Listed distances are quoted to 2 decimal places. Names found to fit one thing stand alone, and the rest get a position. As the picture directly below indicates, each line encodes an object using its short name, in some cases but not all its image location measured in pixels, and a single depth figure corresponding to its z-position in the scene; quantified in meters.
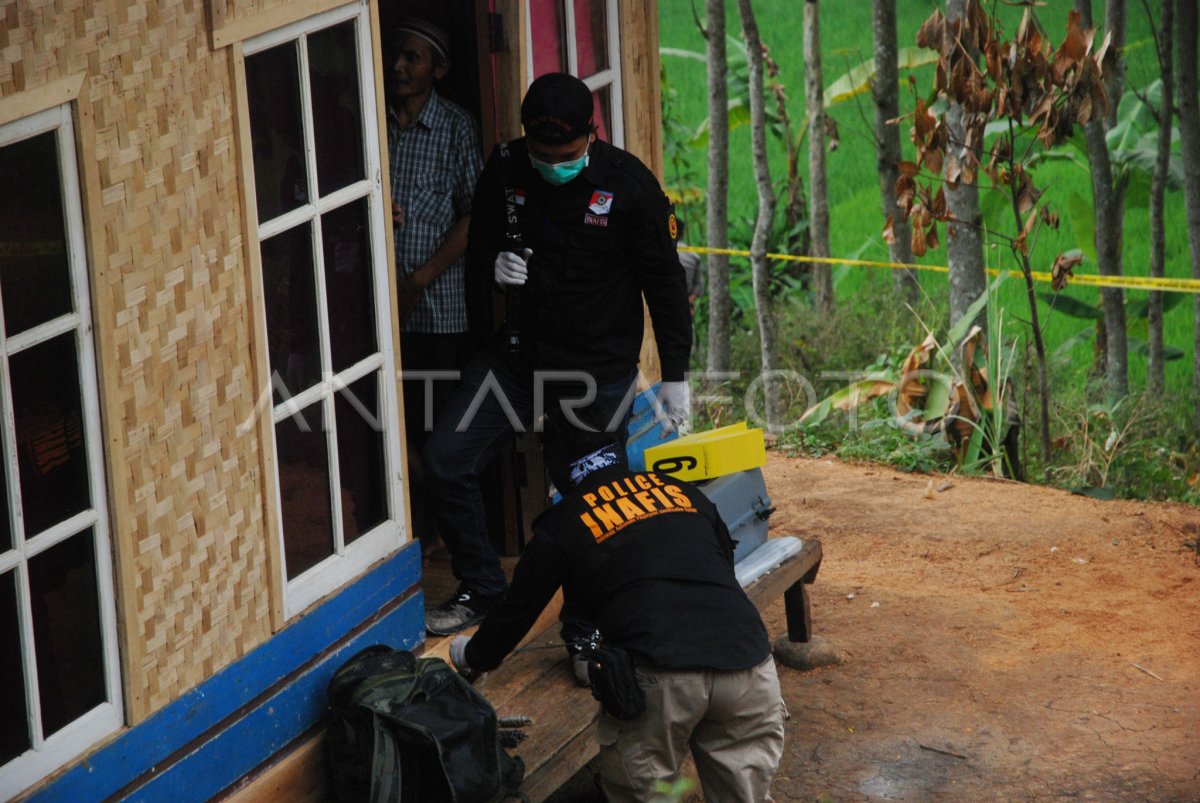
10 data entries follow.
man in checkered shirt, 10.78
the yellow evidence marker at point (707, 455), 11.03
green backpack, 7.79
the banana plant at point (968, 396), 17.33
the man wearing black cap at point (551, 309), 10.04
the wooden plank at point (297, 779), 7.79
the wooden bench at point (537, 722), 8.05
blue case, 11.09
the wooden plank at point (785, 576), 11.00
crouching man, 7.89
